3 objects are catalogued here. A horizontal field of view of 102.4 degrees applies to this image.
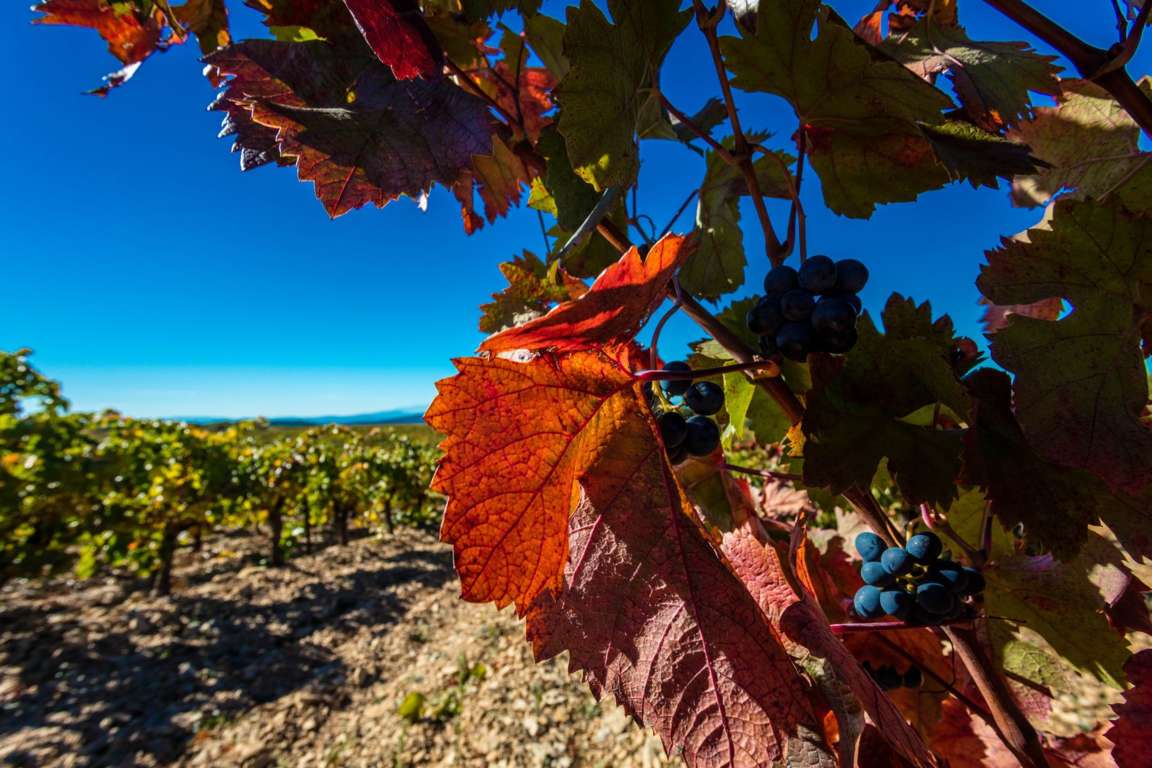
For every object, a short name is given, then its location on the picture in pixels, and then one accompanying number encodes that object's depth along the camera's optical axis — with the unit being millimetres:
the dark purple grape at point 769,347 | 205
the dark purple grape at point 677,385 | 193
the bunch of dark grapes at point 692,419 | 189
